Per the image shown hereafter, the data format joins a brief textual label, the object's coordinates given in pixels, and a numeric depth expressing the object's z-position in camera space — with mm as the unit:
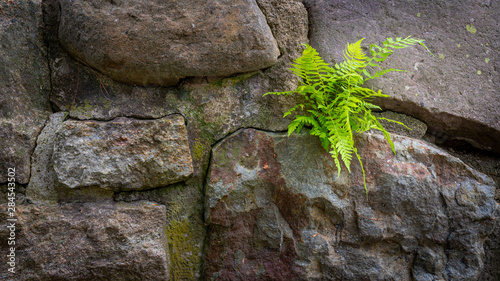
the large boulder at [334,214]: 1391
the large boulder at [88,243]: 1319
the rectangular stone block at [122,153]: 1340
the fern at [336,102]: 1332
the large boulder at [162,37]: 1342
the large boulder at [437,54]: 1434
